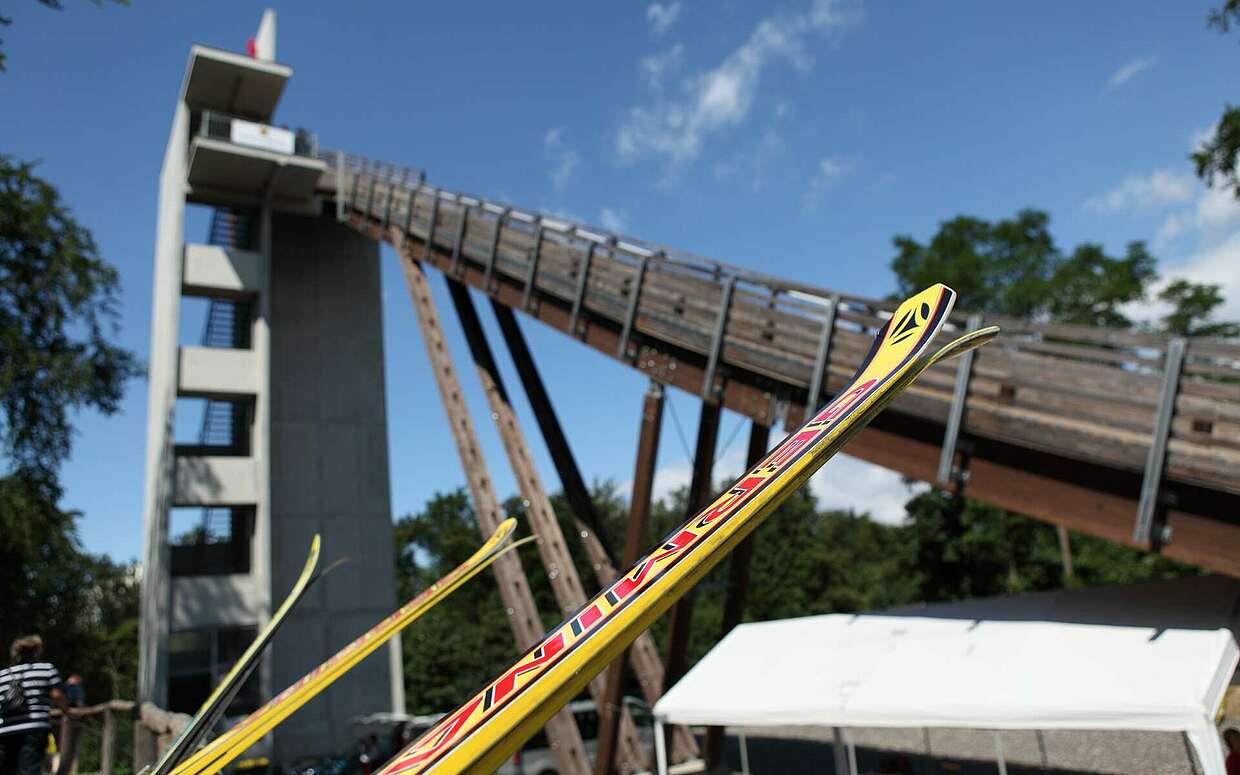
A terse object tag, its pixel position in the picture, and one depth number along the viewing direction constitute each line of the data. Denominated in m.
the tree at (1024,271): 33.50
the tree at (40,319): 17.02
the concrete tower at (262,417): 17.52
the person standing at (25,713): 4.57
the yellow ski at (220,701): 3.20
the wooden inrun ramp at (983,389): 5.41
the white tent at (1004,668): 5.93
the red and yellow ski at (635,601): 1.51
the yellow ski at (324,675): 3.23
